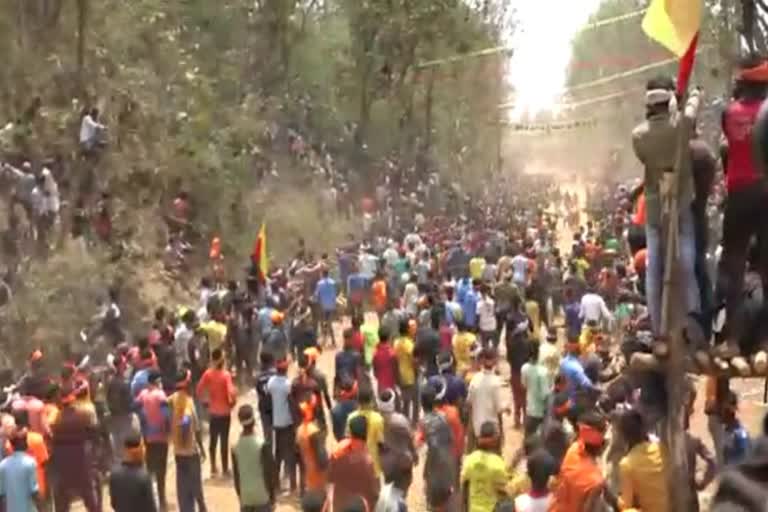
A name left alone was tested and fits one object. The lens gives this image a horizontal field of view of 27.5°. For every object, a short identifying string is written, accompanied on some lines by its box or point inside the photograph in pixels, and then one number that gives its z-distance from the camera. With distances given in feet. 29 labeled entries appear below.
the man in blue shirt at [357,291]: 75.36
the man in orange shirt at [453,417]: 38.75
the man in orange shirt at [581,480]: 26.91
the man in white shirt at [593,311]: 58.28
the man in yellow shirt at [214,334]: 55.67
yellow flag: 18.17
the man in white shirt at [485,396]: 41.47
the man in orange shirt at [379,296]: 69.00
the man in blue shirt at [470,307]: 60.75
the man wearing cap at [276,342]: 50.23
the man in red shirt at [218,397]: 45.55
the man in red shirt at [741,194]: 18.83
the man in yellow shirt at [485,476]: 31.17
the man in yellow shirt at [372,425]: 37.20
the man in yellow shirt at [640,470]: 25.45
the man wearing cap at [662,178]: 18.52
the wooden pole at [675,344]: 17.81
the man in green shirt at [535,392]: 45.85
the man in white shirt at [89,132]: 77.25
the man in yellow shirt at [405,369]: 50.14
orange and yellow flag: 66.54
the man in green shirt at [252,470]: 37.91
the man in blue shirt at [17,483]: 35.55
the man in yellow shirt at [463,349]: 50.62
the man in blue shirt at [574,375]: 40.22
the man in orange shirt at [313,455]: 39.56
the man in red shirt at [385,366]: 49.14
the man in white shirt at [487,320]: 60.54
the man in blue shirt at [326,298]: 71.77
